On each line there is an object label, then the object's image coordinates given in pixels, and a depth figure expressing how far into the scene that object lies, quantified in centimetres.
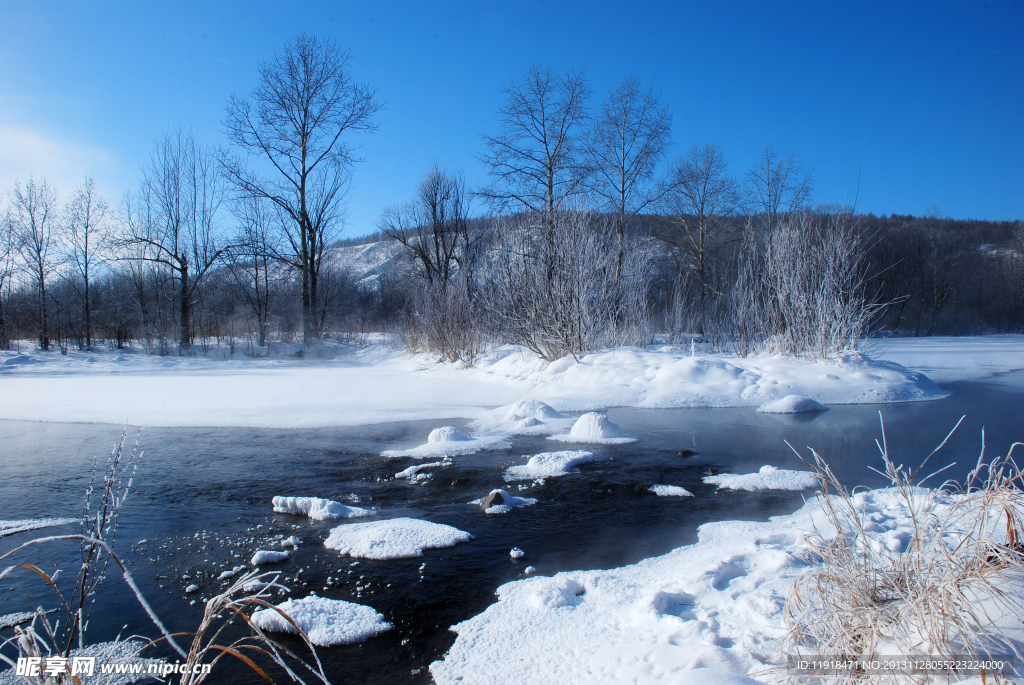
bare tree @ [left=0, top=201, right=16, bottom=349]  1944
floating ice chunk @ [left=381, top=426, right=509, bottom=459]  601
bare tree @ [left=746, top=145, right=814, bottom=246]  2795
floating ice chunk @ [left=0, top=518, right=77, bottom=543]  368
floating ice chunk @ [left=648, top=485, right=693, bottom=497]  457
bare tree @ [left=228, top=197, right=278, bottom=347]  2124
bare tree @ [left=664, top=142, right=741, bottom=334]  2525
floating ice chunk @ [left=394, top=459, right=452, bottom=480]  511
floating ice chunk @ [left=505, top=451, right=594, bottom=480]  515
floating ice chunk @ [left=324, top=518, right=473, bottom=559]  342
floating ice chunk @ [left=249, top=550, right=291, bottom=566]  322
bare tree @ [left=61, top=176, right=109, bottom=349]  2027
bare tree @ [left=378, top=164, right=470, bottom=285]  2539
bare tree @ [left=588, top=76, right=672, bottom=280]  1955
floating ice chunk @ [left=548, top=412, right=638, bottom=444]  660
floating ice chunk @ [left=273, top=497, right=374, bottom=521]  402
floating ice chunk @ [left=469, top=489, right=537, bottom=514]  418
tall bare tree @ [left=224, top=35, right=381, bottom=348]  2111
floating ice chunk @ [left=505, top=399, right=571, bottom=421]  782
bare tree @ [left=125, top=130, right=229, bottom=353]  2012
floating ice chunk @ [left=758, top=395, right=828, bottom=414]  891
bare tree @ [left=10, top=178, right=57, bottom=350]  1969
